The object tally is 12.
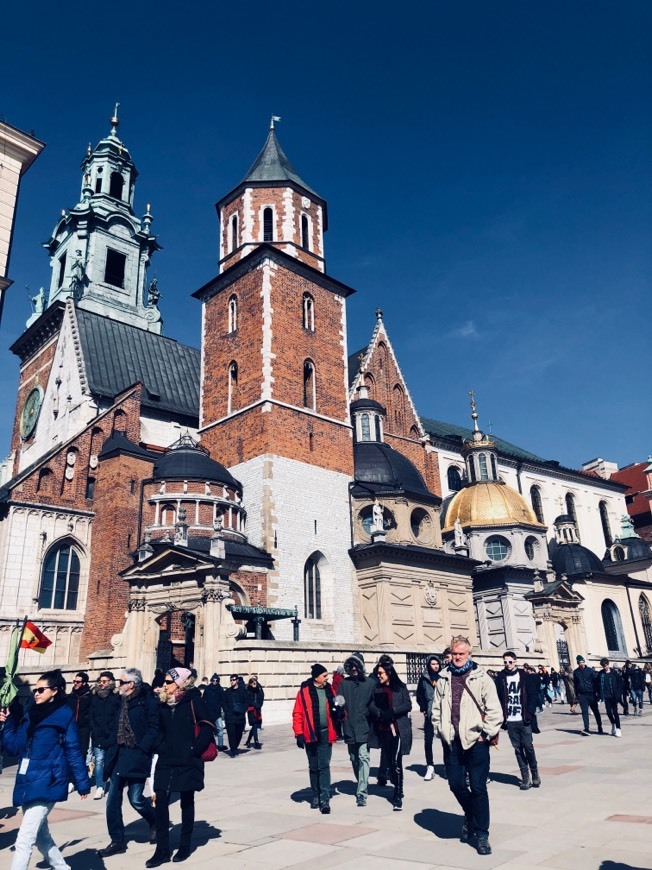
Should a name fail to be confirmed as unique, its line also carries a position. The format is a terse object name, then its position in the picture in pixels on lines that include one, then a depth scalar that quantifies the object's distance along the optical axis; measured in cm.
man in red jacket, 779
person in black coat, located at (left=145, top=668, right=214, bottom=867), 604
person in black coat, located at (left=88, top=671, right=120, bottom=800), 867
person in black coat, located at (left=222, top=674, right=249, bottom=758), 1408
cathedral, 2398
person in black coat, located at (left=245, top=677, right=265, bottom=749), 1494
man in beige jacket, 616
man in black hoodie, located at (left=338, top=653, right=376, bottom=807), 807
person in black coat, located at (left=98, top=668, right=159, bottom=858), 649
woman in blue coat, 527
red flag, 1312
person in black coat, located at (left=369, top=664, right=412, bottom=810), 835
